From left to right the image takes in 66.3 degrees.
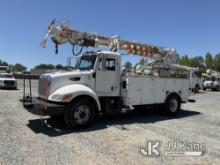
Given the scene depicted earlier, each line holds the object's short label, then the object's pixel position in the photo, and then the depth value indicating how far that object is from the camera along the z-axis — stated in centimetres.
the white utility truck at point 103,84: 535
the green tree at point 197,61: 5184
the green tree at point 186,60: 4888
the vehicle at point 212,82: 2442
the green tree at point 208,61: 5042
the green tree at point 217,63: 4942
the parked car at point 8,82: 1564
